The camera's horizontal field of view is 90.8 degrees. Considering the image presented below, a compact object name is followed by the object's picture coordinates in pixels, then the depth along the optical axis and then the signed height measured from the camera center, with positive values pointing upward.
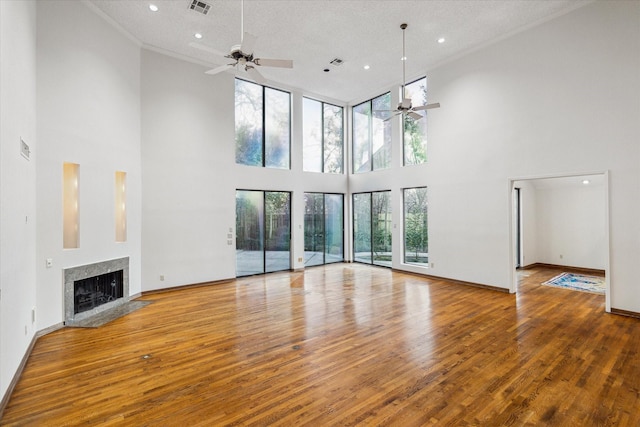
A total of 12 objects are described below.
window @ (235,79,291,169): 8.12 +2.43
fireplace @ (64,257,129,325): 4.80 -1.20
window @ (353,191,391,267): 9.41 -0.40
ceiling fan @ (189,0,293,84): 3.89 +2.07
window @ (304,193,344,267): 9.59 -0.42
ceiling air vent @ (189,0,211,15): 5.15 +3.50
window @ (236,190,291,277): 8.12 -0.43
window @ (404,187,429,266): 8.21 -0.35
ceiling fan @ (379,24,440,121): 5.84 +1.99
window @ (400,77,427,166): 8.14 +2.21
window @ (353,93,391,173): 9.32 +2.44
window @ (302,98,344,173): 9.59 +2.47
